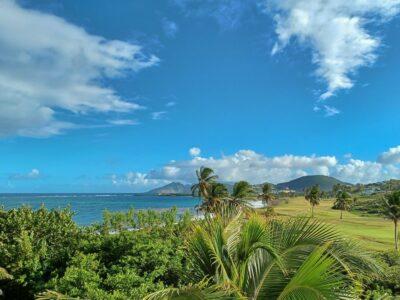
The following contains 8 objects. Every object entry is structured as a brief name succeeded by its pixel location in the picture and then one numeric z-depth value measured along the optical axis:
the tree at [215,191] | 55.66
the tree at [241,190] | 56.40
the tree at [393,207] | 61.76
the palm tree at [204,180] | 55.97
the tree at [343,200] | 103.02
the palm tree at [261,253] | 5.08
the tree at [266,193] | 99.56
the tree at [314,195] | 103.75
